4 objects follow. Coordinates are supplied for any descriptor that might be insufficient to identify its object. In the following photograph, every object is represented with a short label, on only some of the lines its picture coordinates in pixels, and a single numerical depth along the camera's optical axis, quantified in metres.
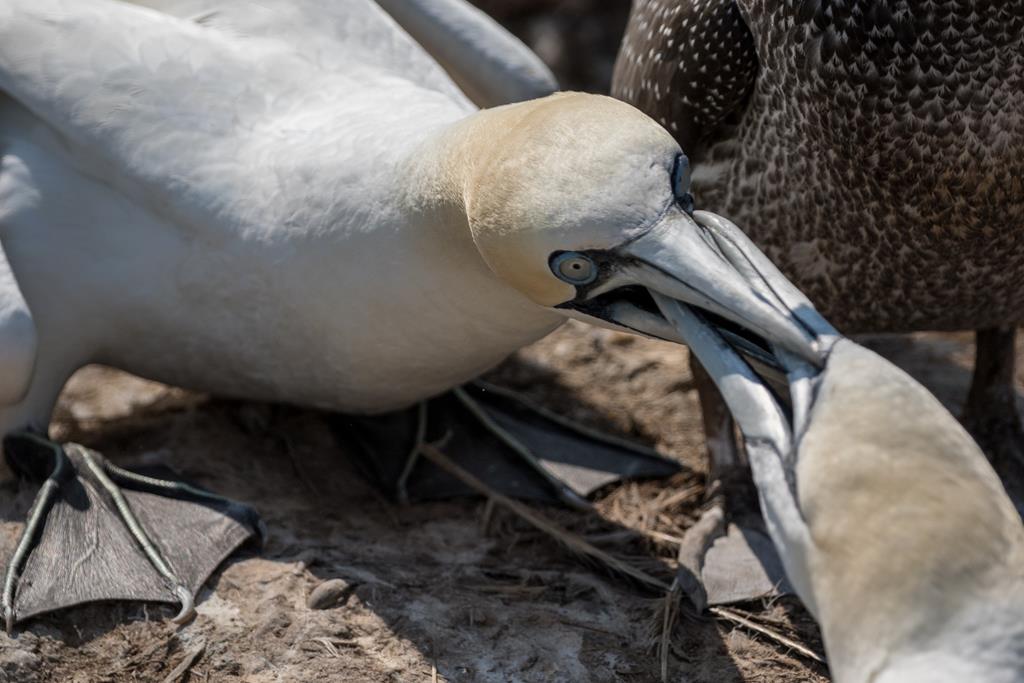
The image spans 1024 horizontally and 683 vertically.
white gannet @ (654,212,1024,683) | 4.60
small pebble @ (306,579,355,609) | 7.21
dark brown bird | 6.92
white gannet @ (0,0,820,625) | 7.23
